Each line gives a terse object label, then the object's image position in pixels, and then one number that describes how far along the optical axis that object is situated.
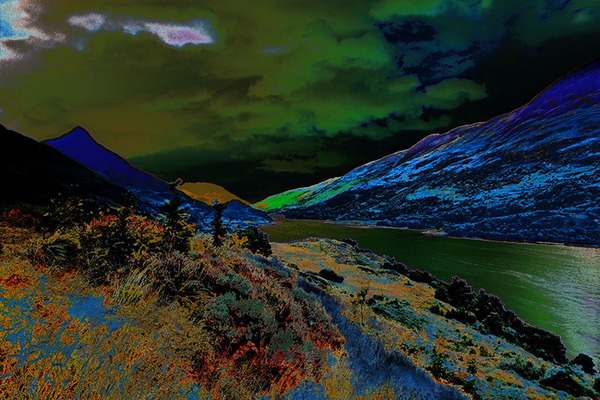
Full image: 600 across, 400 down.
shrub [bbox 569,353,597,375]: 17.39
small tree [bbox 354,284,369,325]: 15.18
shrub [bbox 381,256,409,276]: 31.77
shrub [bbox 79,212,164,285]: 5.47
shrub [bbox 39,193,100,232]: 7.11
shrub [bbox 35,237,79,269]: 5.38
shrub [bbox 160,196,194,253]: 7.64
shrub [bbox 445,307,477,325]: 18.77
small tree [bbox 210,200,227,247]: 12.44
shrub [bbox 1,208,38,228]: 7.27
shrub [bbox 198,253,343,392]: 4.47
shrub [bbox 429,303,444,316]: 18.63
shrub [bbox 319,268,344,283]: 20.81
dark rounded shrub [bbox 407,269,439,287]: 30.07
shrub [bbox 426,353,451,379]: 9.42
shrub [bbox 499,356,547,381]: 11.94
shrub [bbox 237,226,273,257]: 20.12
